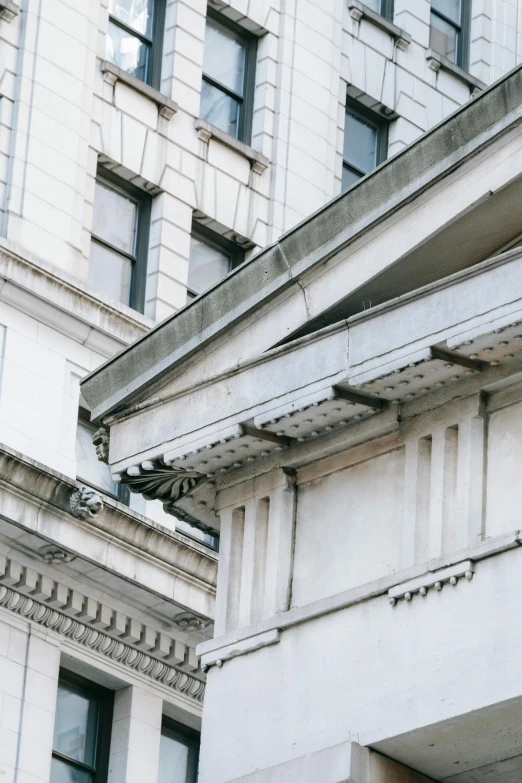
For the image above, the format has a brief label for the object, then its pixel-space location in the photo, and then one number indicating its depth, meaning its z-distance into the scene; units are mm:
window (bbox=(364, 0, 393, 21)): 46625
